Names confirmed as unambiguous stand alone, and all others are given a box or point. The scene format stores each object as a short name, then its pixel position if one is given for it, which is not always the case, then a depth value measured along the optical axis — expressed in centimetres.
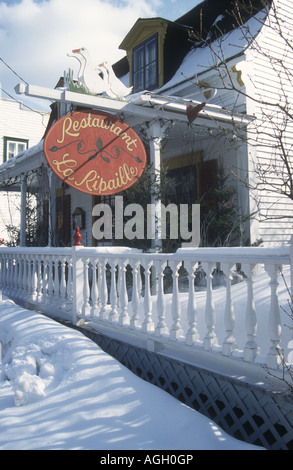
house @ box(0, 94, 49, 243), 1900
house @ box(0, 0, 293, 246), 714
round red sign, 480
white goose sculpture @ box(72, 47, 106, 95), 580
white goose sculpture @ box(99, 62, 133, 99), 639
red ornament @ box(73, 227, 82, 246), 487
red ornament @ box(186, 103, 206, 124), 601
